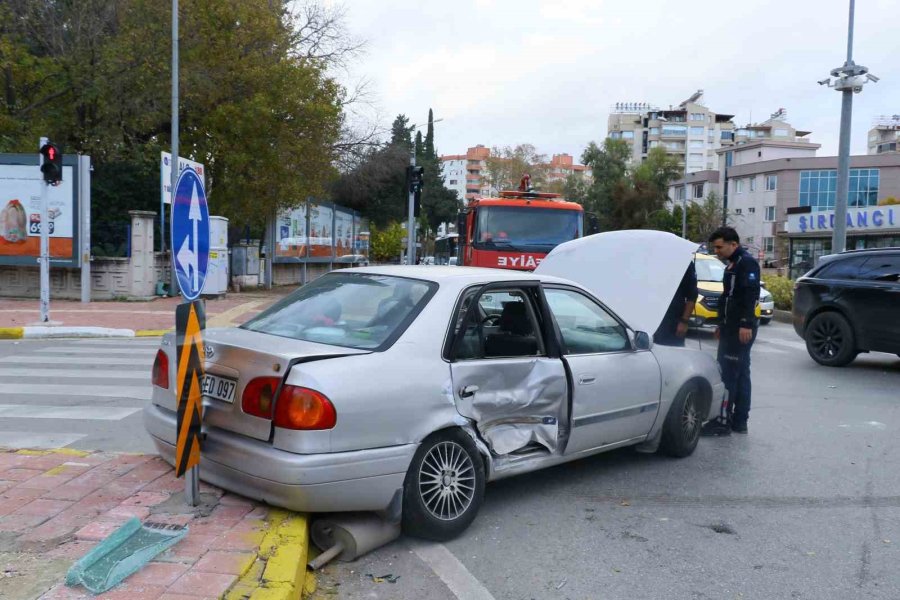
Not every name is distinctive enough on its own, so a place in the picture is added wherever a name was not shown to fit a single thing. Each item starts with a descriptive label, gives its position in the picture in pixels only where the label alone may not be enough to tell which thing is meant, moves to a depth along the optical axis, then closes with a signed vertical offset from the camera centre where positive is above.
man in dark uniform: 7.23 -0.60
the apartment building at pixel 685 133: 112.69 +18.01
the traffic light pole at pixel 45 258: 14.61 -0.29
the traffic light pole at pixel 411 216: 23.60 +1.07
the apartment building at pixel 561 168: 94.00 +12.47
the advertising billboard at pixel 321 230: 34.97 +0.88
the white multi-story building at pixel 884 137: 106.31 +17.48
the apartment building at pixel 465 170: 162.75 +17.12
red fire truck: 15.66 +0.51
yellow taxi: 15.23 -0.55
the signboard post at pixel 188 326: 4.34 -0.44
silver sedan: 4.14 -0.81
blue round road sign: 4.58 +0.07
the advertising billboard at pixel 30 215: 19.31 +0.66
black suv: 10.90 -0.60
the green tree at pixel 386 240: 57.81 +0.78
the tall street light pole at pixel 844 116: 18.94 +3.58
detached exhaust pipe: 4.29 -1.55
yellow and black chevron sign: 4.34 -0.79
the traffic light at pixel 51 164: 14.34 +1.40
